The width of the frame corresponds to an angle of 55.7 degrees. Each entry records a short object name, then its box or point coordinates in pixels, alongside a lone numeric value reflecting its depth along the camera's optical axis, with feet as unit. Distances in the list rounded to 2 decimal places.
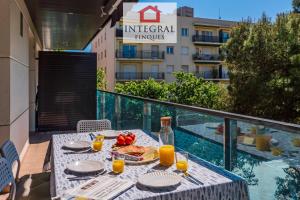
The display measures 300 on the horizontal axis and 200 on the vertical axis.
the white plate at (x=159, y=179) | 4.81
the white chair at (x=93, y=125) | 11.08
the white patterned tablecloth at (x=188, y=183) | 4.64
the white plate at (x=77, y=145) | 7.33
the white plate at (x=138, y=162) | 6.04
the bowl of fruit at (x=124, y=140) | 7.51
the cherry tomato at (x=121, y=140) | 7.50
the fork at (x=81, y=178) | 5.25
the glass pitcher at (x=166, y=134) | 6.96
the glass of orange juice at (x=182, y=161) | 5.65
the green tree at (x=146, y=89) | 51.72
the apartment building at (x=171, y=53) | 85.46
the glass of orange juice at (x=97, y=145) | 7.24
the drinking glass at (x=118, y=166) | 5.58
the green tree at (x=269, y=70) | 39.68
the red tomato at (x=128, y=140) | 7.54
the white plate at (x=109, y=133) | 8.73
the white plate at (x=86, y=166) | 5.57
